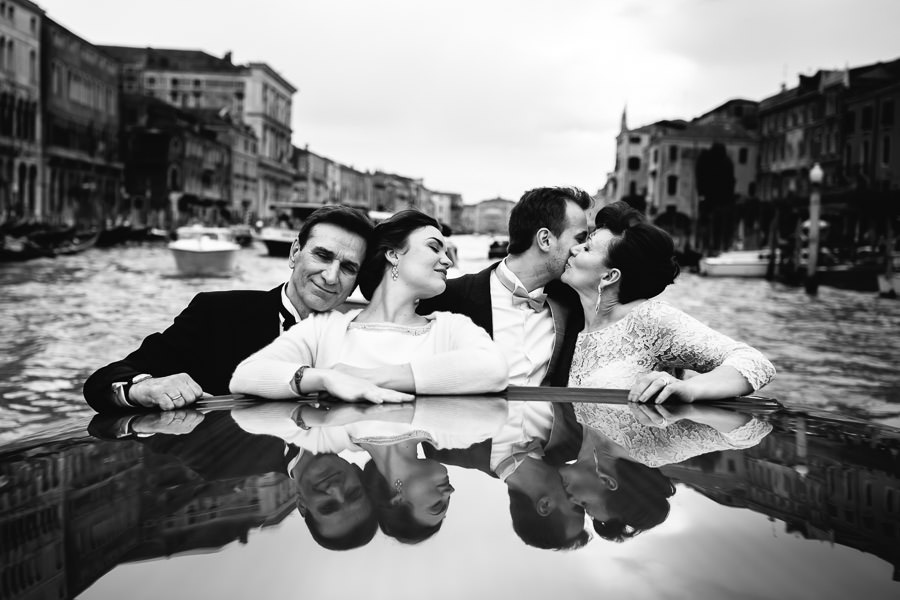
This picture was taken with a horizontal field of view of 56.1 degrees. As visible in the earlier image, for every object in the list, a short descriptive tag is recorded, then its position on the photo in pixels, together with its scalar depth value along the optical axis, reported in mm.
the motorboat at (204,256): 21969
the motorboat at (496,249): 42272
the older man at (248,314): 2553
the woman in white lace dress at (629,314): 2566
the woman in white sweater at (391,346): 1984
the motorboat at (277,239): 32719
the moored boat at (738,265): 28312
